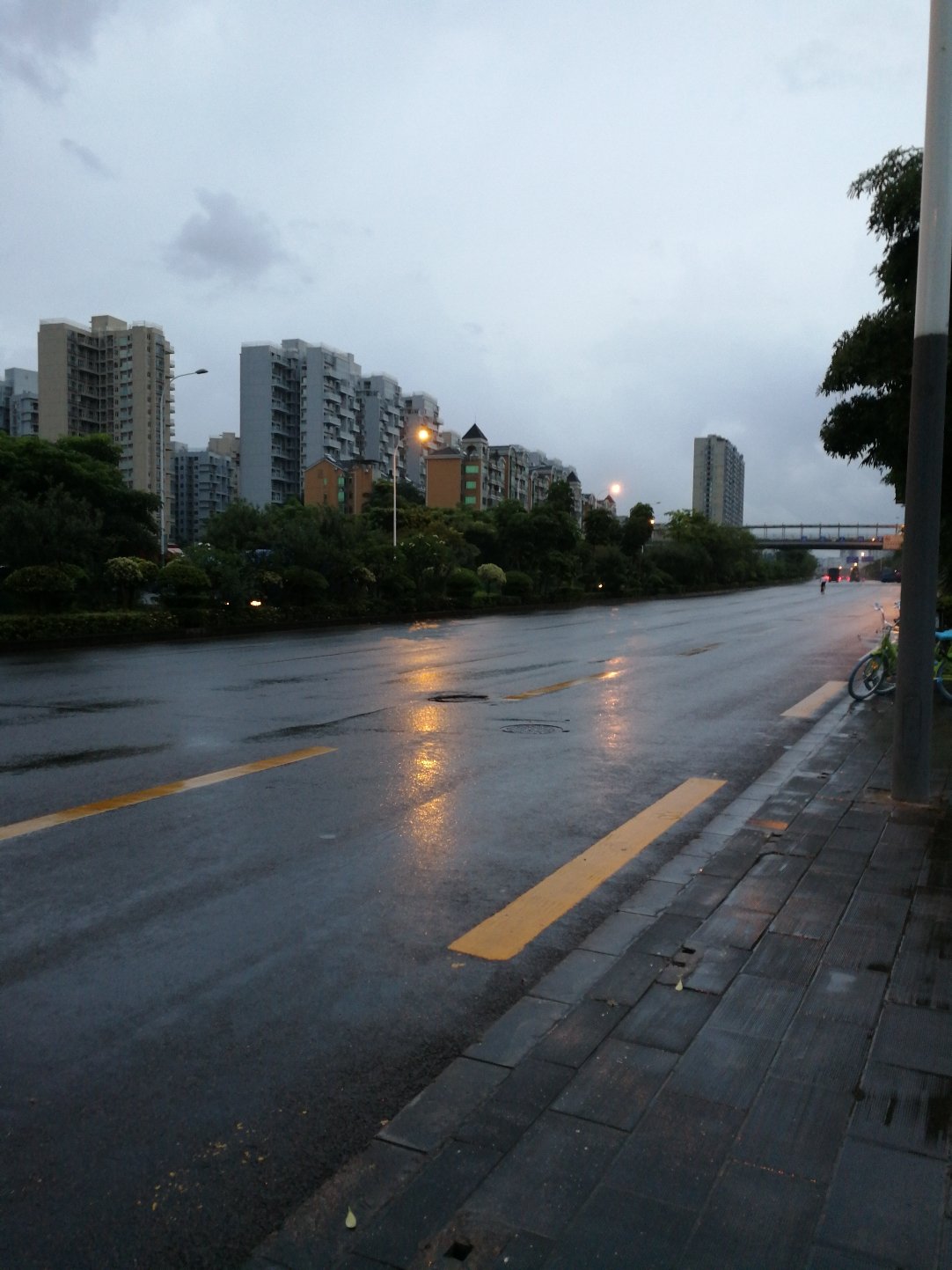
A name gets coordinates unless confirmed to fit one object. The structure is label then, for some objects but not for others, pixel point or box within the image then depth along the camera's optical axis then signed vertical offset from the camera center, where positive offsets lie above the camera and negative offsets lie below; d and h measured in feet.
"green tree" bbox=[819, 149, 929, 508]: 36.40 +9.29
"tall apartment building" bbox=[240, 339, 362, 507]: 401.29 +68.65
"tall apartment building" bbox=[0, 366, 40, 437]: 442.09 +77.07
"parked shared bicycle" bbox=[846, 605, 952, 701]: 42.91 -3.74
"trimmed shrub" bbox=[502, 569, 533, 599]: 144.36 -0.33
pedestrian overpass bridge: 482.90 +22.38
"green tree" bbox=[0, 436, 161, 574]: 75.05 +8.35
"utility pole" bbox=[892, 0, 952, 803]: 20.58 +3.19
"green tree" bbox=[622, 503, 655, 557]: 216.33 +12.41
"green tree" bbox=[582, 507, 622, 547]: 212.43 +11.84
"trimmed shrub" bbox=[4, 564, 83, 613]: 69.92 -0.92
